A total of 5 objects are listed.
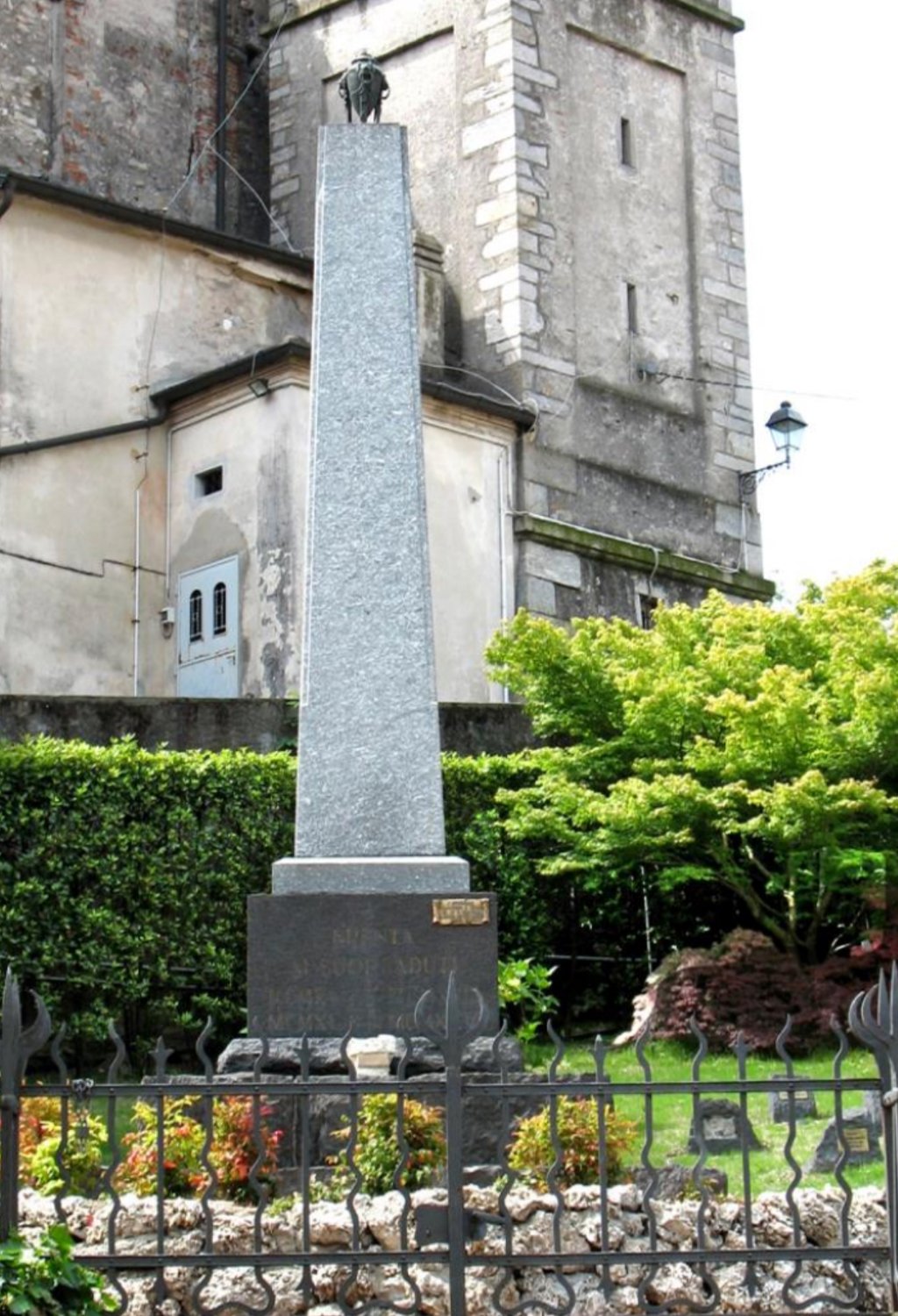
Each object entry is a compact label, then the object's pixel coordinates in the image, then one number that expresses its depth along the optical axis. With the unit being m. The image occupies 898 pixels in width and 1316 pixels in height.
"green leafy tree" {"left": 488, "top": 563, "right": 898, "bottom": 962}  16.70
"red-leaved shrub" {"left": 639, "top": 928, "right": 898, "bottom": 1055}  15.84
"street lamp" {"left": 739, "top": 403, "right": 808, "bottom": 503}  26.81
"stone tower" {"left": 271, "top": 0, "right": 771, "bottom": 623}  26.72
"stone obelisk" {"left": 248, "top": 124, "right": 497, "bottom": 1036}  11.55
